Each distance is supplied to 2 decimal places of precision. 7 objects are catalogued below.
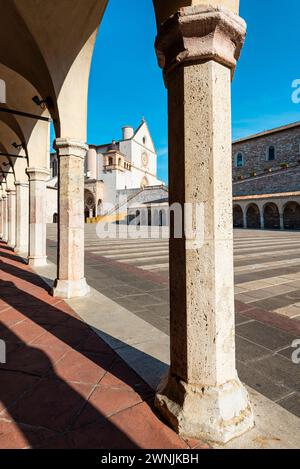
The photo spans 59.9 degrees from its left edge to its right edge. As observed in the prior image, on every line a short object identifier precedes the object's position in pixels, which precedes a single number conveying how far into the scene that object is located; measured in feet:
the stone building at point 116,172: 140.15
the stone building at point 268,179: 88.43
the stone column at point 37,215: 23.31
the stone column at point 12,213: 35.45
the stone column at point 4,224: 45.95
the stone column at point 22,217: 29.68
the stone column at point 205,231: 5.00
